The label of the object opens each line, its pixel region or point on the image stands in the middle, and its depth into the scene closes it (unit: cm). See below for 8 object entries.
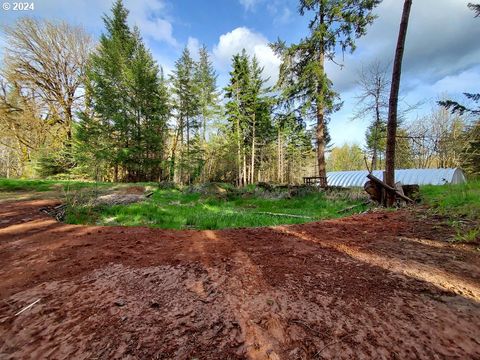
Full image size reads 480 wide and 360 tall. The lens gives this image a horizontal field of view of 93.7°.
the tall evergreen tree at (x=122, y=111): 1727
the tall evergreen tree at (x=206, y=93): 2280
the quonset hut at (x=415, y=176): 1494
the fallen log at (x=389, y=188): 615
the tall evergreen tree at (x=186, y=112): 2120
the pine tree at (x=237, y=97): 2220
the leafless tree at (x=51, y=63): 1719
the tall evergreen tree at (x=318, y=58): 1105
